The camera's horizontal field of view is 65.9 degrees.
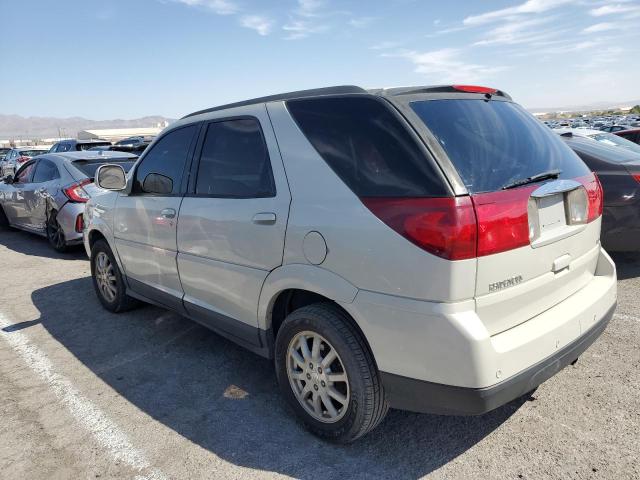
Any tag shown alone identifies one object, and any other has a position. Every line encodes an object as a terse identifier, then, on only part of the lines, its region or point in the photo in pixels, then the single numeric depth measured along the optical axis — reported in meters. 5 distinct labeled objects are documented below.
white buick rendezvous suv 2.12
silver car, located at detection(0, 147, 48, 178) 19.80
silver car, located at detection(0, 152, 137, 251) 7.44
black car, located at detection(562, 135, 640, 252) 4.89
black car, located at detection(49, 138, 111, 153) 14.27
